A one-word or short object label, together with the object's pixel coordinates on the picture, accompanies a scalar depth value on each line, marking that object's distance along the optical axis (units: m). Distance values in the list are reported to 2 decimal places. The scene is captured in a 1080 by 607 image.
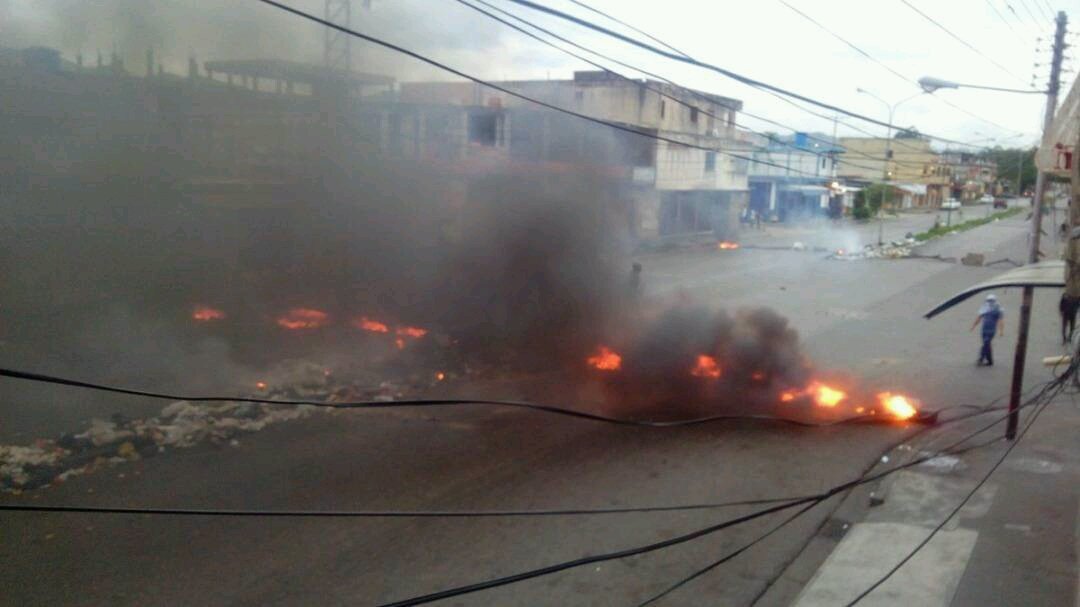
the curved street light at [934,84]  14.53
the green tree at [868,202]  51.47
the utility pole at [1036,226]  9.24
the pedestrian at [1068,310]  8.29
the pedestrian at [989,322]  13.35
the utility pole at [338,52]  12.84
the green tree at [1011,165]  73.25
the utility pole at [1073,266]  6.31
